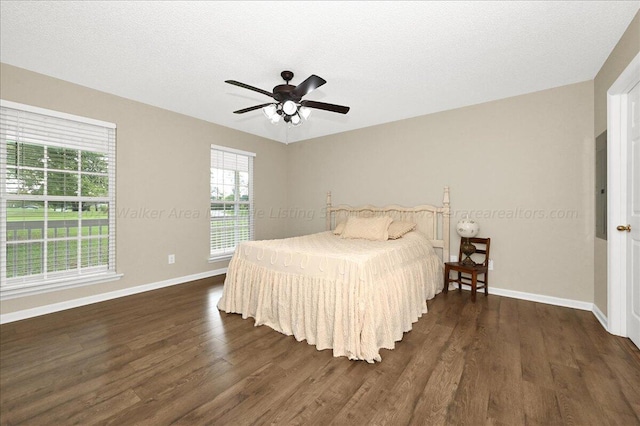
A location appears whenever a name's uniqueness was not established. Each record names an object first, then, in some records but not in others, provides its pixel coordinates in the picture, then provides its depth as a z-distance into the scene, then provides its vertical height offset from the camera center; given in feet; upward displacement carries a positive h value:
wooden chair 10.62 -2.25
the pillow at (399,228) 11.49 -0.65
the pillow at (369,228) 11.49 -0.67
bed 6.78 -2.22
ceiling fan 7.47 +3.33
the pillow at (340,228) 13.35 -0.75
